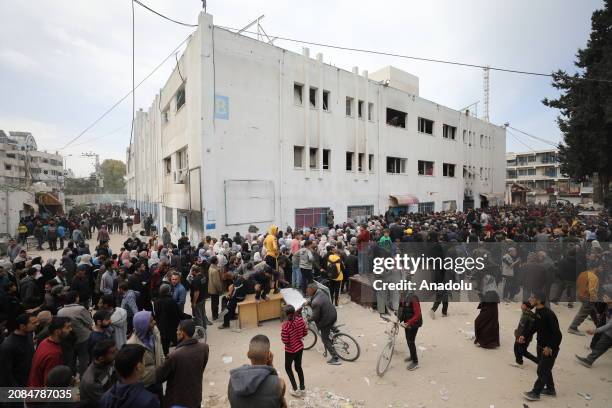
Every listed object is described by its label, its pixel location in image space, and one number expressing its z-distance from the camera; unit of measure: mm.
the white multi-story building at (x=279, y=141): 13641
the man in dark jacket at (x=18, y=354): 3529
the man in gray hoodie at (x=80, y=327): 4566
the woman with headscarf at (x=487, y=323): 6320
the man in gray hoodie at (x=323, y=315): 5656
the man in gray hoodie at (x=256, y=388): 2609
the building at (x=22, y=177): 19297
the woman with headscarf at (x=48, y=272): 7109
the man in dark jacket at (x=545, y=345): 4676
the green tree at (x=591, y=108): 20062
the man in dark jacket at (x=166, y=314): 5270
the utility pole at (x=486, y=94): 39438
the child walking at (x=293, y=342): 4668
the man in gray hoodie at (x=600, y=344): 5281
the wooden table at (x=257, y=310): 7359
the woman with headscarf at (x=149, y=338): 3627
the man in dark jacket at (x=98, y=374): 2900
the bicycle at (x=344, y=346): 5922
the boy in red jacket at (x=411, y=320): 5578
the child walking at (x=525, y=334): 5098
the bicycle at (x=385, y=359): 5398
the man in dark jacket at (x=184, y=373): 3244
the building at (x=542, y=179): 51728
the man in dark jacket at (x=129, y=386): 2498
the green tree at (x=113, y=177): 75938
